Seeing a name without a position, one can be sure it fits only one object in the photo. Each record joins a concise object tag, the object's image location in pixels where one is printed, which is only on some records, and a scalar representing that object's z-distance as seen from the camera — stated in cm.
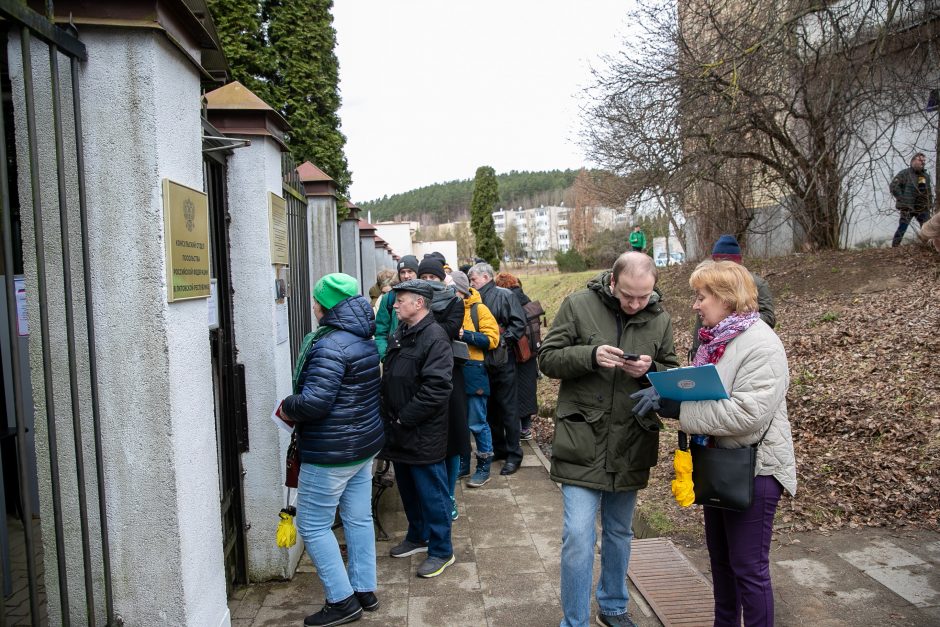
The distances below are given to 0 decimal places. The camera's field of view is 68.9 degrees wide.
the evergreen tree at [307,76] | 960
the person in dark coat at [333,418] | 349
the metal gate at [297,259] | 521
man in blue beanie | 472
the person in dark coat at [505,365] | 639
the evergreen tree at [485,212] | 5862
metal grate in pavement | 373
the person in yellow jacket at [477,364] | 577
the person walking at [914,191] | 1049
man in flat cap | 417
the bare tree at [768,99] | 917
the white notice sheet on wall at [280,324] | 429
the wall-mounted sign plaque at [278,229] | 423
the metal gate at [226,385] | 391
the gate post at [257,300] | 409
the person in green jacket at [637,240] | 858
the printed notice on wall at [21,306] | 469
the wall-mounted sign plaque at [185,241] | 264
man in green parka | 333
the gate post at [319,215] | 675
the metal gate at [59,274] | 207
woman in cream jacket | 285
